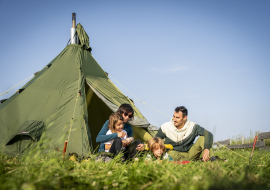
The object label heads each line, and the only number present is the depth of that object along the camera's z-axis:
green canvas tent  3.90
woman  3.25
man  3.63
